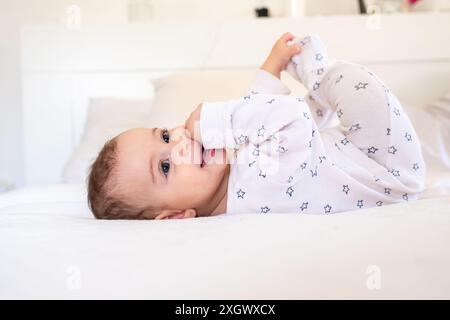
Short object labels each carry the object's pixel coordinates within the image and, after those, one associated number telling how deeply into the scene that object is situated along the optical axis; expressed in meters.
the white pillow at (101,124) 1.69
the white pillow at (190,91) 1.66
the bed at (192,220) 0.54
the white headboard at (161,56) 2.09
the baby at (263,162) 0.96
